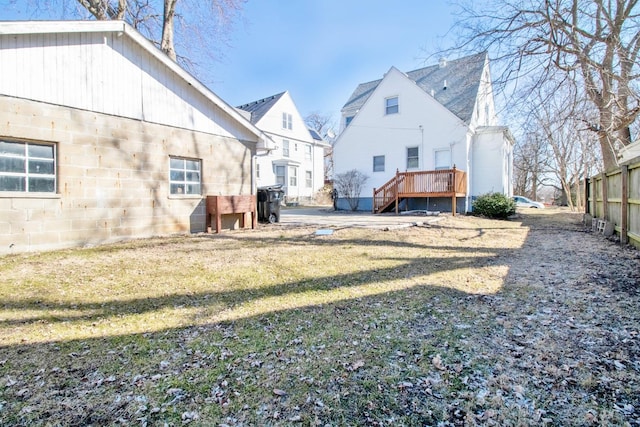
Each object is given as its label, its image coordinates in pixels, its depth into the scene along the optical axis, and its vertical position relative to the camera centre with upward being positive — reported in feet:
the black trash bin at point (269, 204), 36.83 +0.56
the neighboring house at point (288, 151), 73.72 +14.86
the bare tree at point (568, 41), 25.71 +13.94
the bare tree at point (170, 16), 39.96 +26.56
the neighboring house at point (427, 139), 51.67 +11.85
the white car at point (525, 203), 85.79 +0.88
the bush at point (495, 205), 44.27 +0.20
